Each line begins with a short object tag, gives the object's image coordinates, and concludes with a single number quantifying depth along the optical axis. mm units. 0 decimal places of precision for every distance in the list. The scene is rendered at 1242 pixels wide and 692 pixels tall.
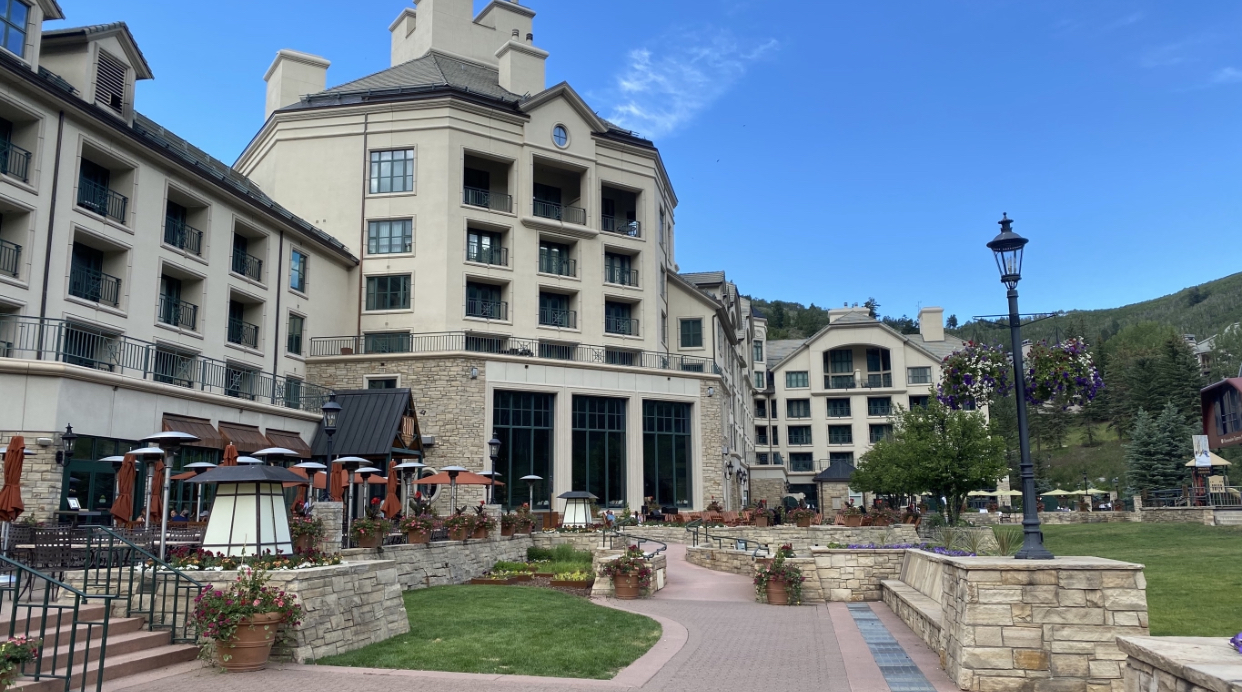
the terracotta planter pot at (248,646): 10070
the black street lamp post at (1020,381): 9633
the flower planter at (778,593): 17641
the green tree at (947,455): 30625
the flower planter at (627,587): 18906
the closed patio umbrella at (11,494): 14445
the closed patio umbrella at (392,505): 22125
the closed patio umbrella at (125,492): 16828
